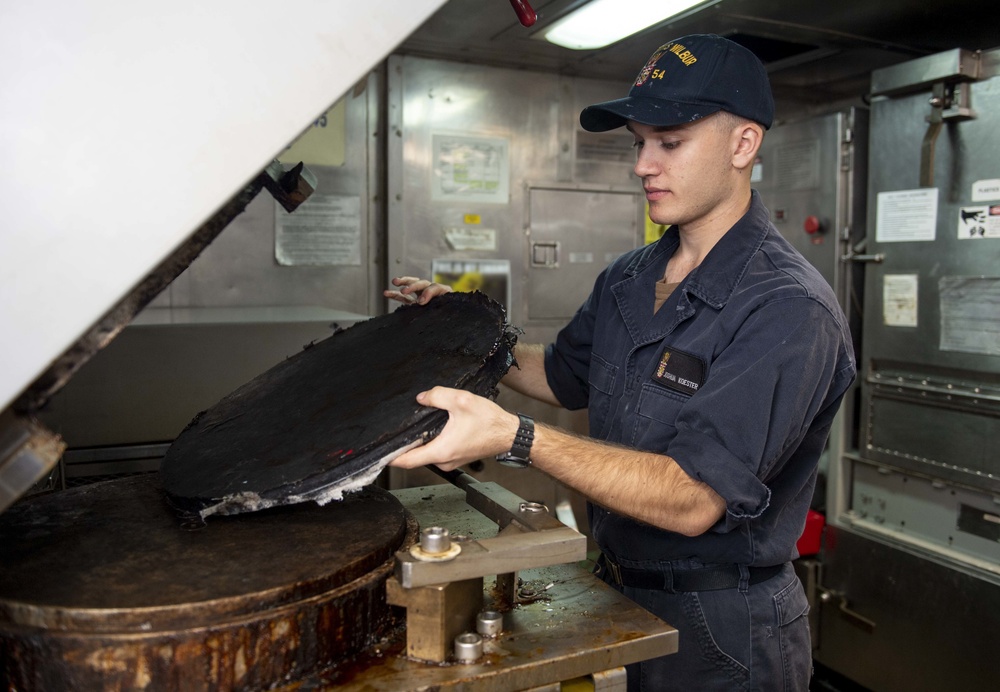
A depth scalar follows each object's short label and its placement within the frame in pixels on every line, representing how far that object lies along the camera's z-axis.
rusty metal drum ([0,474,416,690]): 0.93
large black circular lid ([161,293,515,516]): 1.11
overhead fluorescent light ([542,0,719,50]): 2.50
